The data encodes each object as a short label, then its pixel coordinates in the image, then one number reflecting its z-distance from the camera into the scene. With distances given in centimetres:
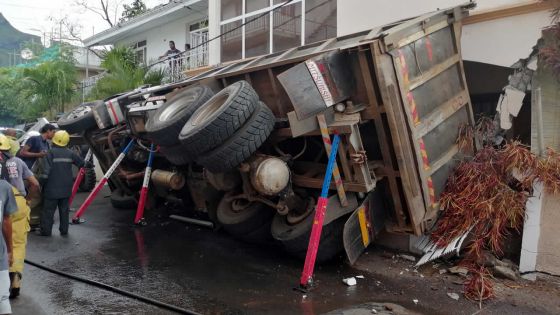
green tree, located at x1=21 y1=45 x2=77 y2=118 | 1625
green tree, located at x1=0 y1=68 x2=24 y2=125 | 2227
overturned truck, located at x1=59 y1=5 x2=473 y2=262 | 475
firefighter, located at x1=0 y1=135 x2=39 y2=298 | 435
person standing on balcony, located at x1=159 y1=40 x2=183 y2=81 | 1441
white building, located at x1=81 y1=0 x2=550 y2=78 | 588
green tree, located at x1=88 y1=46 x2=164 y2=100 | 1233
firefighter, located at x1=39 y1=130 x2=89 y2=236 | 681
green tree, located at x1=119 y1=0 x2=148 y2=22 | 2705
